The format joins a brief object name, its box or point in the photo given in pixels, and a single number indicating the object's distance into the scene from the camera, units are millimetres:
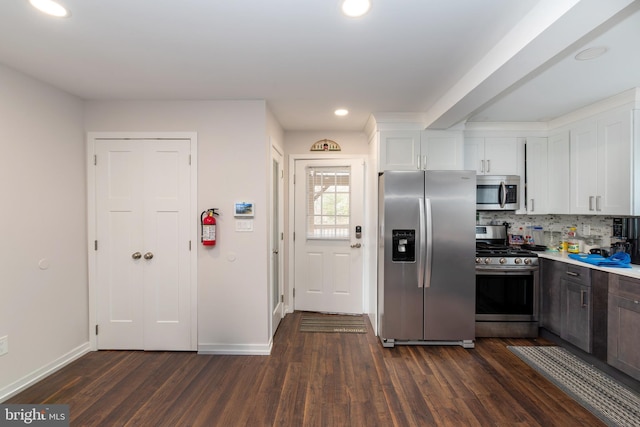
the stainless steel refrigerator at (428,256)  2973
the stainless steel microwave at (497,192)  3502
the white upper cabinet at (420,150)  3225
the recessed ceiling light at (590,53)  1928
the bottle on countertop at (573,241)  3215
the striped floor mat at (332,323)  3453
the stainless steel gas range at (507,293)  3180
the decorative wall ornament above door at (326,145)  3963
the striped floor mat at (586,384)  2045
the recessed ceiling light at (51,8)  1531
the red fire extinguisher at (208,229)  2799
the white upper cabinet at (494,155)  3521
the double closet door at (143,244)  2885
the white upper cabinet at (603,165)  2680
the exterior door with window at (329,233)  3920
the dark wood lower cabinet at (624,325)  2270
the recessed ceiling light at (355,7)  1496
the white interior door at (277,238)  3258
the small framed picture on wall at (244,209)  2859
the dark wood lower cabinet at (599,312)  2531
